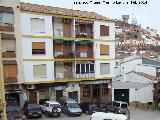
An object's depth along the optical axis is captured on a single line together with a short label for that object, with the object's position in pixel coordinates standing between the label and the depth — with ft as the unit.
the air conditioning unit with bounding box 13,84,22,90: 133.80
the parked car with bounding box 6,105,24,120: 116.45
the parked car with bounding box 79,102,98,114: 135.54
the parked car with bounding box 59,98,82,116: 130.12
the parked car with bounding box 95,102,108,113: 138.92
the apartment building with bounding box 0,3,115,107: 136.67
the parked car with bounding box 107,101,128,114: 137.72
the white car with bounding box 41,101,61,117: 126.72
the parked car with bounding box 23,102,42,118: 123.24
